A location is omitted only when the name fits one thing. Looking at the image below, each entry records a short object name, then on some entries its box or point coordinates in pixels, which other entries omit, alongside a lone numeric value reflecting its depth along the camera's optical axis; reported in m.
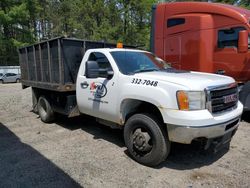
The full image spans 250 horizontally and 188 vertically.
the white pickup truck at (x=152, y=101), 2.81
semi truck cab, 5.05
